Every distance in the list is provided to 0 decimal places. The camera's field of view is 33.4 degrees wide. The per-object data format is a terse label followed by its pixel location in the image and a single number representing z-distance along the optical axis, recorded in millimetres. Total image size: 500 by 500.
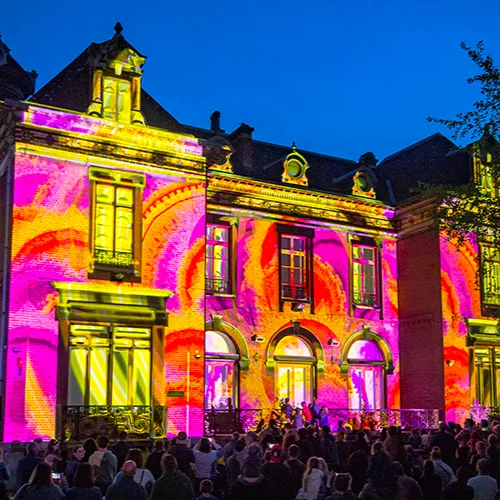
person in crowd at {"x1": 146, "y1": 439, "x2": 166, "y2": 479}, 14461
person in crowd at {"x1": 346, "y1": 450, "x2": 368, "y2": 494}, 13820
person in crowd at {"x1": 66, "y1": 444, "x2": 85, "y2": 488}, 13305
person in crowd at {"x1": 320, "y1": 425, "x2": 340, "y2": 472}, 16516
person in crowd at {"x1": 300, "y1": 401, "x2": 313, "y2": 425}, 25953
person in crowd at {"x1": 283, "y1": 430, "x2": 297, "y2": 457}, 14789
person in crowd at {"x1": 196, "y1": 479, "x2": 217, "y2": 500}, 10227
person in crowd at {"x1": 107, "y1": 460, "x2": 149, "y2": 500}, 9945
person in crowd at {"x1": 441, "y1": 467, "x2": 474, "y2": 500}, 11164
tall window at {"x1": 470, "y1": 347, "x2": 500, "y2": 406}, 29659
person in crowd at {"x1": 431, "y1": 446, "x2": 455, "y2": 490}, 12844
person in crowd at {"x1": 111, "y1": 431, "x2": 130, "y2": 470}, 15633
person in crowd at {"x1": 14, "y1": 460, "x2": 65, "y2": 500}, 9359
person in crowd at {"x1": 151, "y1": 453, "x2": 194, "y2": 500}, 10469
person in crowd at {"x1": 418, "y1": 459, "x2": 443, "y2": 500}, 12172
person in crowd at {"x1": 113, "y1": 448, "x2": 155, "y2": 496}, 11430
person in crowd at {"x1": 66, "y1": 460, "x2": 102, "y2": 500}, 9594
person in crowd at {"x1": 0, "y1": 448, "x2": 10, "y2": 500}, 11923
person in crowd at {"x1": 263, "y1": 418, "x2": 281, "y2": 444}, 18956
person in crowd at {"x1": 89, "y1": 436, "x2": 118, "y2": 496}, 12742
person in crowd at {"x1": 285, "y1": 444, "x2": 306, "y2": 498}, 12755
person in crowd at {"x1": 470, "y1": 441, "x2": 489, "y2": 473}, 13648
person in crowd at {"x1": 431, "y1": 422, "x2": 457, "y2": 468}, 16547
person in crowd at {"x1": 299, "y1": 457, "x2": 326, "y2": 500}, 11461
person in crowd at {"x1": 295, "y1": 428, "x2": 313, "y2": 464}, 15219
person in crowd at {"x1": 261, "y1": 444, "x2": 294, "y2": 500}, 11320
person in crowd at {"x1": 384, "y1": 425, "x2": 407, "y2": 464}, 13375
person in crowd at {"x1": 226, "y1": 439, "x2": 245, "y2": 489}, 14547
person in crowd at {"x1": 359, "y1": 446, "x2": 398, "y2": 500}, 11469
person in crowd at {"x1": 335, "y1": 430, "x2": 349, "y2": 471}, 18734
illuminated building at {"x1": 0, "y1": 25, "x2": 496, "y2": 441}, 22406
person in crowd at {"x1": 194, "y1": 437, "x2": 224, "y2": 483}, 14789
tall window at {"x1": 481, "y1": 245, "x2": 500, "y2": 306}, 30672
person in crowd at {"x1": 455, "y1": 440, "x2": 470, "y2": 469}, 14844
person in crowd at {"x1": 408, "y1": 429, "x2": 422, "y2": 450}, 20703
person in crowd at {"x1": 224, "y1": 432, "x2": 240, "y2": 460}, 16234
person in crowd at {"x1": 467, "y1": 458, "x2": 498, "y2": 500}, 11672
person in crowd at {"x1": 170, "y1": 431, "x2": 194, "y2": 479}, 14345
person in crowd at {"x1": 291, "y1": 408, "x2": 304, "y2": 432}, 24325
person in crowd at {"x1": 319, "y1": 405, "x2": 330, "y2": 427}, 25797
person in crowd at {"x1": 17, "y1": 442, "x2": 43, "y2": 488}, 13039
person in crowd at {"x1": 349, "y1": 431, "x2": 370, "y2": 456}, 14695
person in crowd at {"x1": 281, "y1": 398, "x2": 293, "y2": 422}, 25688
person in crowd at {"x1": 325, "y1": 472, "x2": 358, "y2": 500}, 10067
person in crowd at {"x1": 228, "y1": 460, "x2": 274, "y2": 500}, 10414
